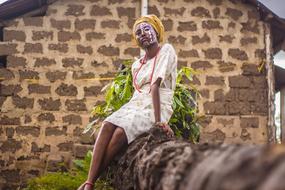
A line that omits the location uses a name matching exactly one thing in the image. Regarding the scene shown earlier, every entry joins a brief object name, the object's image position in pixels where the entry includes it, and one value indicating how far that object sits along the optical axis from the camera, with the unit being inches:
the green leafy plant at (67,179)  210.2
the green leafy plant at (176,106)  179.0
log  40.7
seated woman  131.5
